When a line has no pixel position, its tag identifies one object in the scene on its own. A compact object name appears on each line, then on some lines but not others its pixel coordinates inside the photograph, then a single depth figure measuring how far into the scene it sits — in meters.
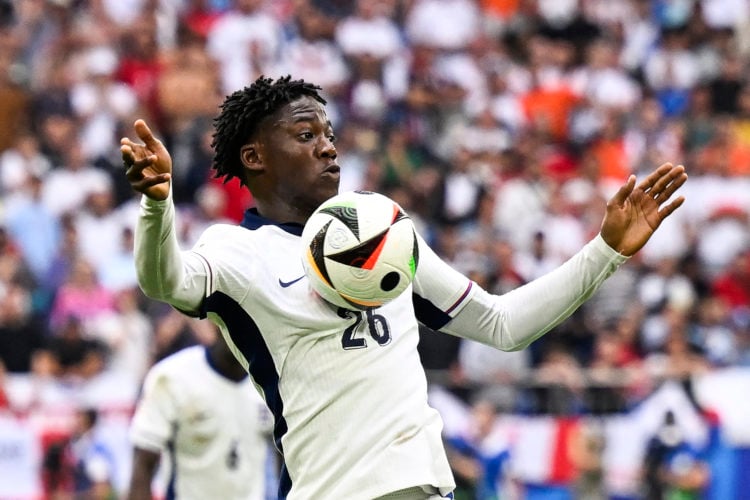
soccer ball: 9.92
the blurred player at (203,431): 16.19
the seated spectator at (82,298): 25.61
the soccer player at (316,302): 10.03
